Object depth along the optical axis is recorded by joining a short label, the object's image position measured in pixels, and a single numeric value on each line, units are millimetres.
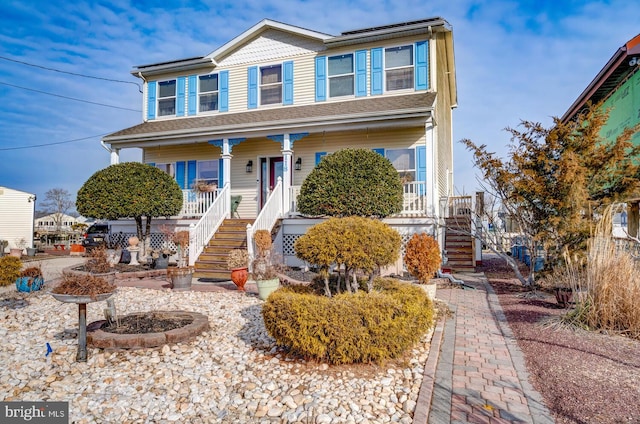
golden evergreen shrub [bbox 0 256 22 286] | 8320
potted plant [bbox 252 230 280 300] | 7195
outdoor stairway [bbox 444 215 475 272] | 12088
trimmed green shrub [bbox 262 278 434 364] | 3828
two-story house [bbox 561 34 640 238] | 11656
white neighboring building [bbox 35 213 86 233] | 41419
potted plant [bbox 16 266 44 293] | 8078
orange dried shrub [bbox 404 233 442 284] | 7498
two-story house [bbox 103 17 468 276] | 11711
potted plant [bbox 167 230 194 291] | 8492
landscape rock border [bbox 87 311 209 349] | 4453
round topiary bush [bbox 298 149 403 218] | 9820
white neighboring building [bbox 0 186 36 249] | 23000
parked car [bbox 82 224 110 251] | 16195
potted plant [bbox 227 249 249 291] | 8223
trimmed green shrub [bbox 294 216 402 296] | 4430
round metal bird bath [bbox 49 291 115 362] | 4133
